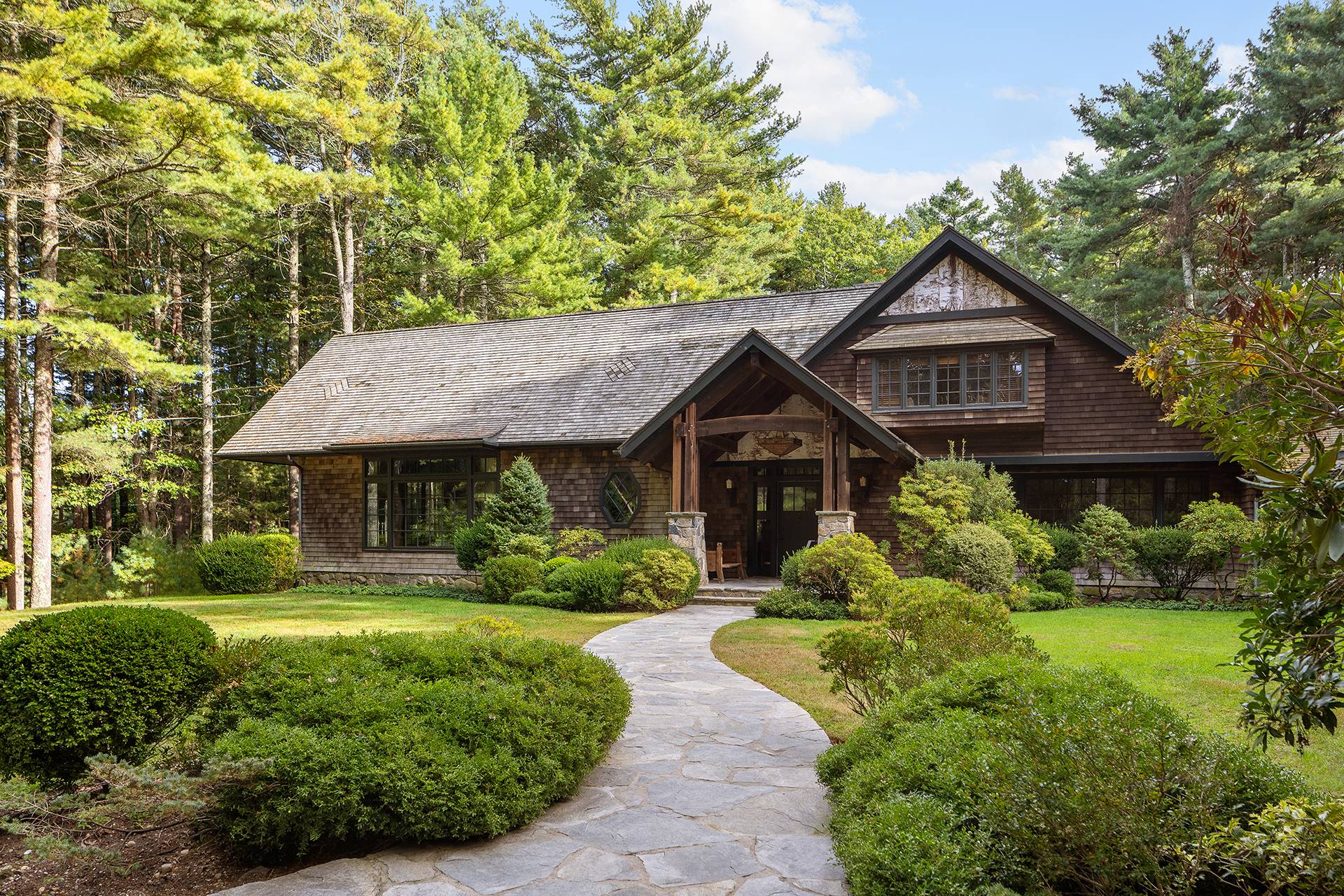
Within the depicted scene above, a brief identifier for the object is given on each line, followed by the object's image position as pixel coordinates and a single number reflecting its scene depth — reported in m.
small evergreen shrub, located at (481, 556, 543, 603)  15.05
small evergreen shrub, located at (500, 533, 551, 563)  15.83
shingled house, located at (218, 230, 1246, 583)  15.50
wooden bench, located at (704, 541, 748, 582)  16.53
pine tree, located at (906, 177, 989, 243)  43.66
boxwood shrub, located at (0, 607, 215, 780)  4.41
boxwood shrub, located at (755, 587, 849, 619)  12.40
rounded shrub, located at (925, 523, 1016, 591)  12.84
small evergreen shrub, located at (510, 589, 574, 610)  13.91
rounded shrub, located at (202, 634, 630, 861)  3.86
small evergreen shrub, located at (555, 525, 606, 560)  16.39
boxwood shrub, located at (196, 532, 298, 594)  17.97
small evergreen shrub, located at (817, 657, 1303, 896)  2.96
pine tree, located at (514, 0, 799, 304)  29.48
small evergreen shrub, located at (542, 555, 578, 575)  15.14
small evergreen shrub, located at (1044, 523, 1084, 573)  15.12
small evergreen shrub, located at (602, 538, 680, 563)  14.31
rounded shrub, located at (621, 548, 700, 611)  13.45
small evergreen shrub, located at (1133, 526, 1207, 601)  14.35
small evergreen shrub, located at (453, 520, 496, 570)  16.64
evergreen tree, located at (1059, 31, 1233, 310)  25.67
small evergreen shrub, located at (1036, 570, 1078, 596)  14.50
